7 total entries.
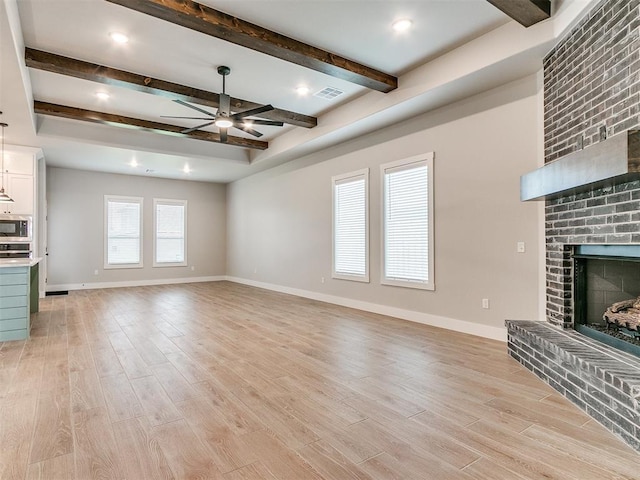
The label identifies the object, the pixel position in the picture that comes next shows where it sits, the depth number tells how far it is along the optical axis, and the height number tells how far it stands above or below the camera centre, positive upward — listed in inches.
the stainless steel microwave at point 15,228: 249.1 +8.9
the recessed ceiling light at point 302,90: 203.8 +86.0
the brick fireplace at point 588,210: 92.8 +9.9
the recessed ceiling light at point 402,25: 142.4 +85.9
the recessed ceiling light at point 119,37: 149.5 +85.0
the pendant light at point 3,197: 222.1 +27.7
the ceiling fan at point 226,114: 181.5 +64.5
